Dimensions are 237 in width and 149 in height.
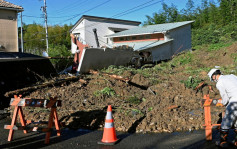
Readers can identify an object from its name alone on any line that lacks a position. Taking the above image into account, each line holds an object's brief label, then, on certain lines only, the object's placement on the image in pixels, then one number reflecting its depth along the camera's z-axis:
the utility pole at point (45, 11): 35.57
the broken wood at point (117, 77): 10.29
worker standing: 4.77
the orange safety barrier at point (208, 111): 5.23
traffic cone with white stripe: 5.41
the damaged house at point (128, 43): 13.33
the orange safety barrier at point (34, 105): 5.62
